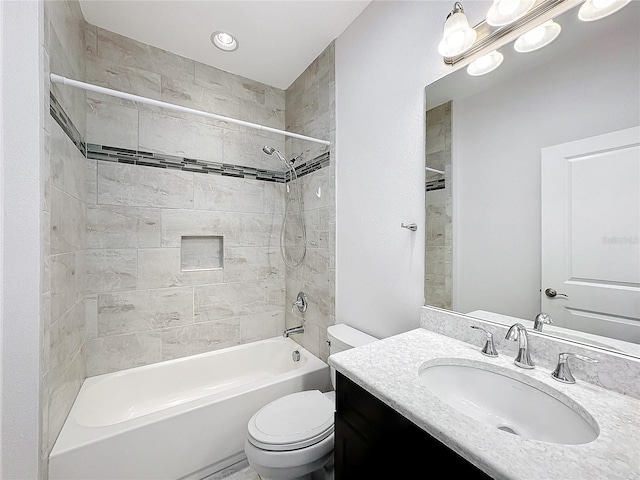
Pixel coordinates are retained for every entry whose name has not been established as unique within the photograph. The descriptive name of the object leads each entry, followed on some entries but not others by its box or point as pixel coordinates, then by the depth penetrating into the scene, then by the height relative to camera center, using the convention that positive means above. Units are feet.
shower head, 6.44 +2.16
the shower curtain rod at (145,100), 3.74 +2.32
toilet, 3.57 -2.69
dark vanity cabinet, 1.94 -1.71
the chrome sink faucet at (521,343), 2.76 -1.06
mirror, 2.43 +0.61
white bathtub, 3.94 -3.15
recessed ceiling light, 5.90 +4.44
